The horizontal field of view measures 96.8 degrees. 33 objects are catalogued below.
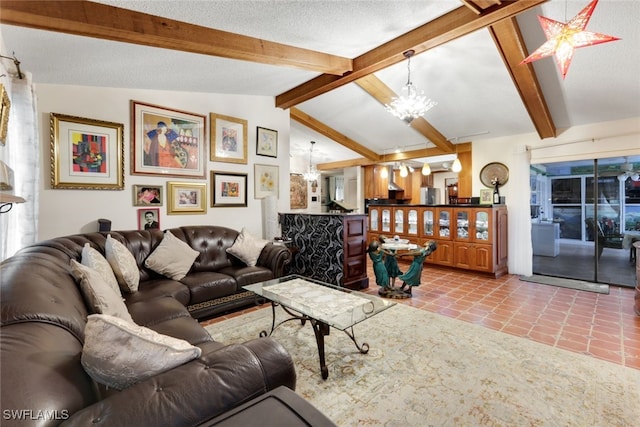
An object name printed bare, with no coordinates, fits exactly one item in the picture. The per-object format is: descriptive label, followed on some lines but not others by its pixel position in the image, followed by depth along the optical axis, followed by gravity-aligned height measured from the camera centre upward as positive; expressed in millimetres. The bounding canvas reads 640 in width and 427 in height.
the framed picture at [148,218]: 3643 -84
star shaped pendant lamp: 1914 +1223
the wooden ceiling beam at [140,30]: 2049 +1538
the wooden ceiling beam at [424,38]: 2409 +1768
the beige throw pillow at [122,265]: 2602 -493
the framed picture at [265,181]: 4727 +516
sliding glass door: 4441 -182
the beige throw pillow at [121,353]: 944 -491
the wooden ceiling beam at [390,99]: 4305 +1801
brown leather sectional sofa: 765 -538
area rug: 1725 -1239
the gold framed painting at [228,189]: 4262 +343
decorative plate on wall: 5301 +665
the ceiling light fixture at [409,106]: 3472 +1280
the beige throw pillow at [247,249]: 3731 -499
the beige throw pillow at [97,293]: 1661 -491
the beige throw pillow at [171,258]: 3135 -523
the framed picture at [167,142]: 3590 +943
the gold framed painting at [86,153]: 3082 +679
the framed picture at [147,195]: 3605 +221
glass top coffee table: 2066 -758
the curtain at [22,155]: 2309 +486
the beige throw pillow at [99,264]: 2215 -411
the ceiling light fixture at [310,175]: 7625 +955
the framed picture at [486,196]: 5463 +250
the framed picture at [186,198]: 3863 +196
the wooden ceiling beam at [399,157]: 5938 +1299
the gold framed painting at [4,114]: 1823 +671
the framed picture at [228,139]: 4242 +1115
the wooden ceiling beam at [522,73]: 2852 +1630
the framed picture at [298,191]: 8234 +579
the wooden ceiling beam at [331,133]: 5867 +1765
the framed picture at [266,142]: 4738 +1179
